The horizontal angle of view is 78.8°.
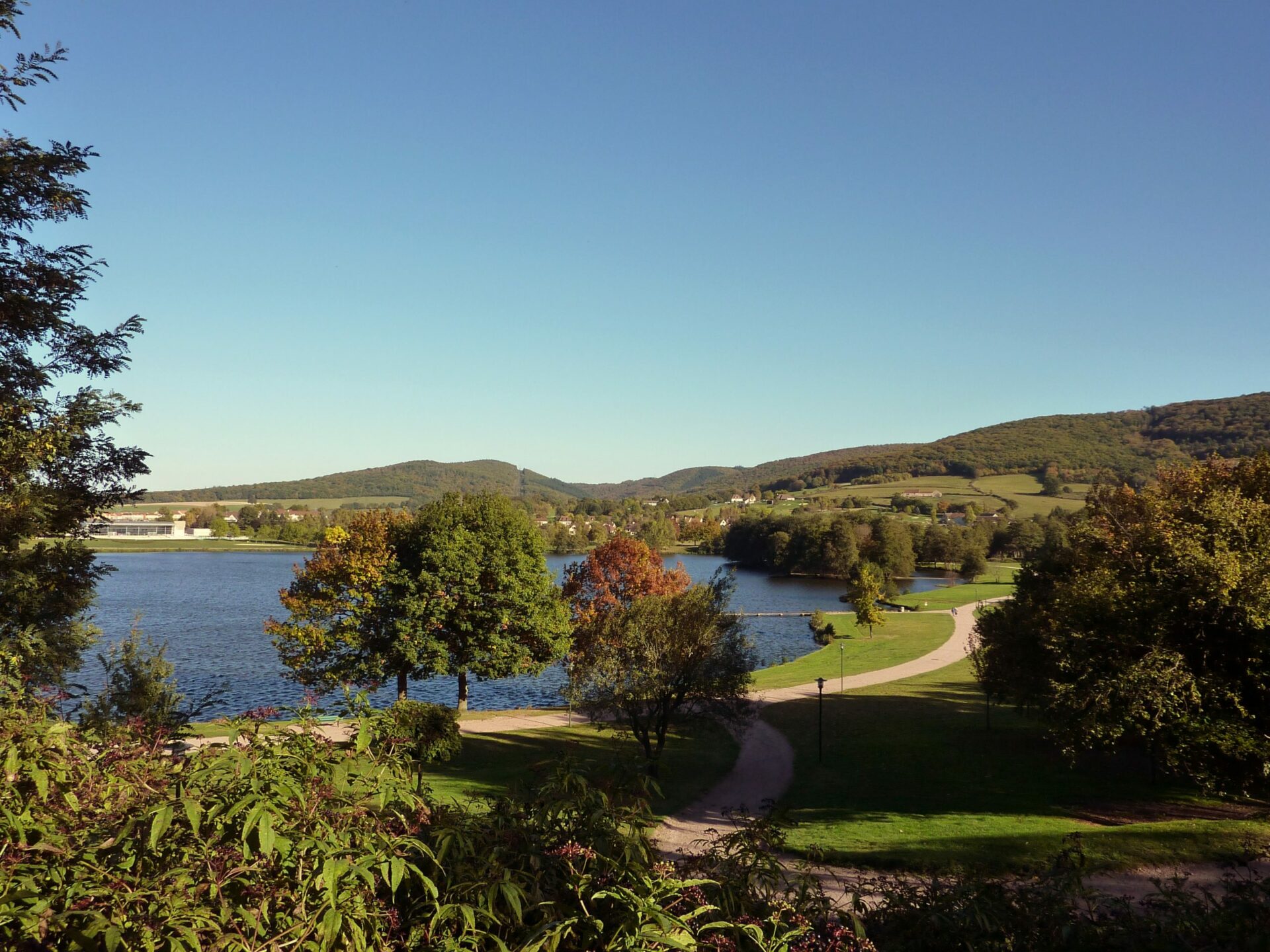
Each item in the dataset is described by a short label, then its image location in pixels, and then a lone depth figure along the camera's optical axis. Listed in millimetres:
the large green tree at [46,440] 10234
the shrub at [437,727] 15195
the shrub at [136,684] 16359
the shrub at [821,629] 49406
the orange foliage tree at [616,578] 38125
